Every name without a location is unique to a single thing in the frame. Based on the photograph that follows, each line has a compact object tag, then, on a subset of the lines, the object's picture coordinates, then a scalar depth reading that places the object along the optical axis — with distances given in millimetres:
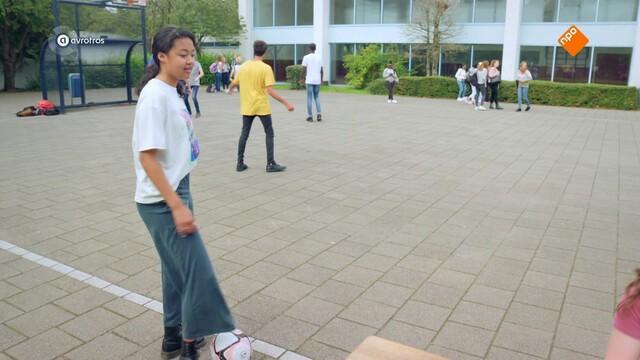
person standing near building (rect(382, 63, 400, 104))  20578
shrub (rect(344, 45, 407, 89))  27328
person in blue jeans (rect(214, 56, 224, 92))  25203
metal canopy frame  15570
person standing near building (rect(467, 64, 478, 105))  19031
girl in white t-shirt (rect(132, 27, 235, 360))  2701
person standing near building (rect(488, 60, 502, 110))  18203
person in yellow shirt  7930
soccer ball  3039
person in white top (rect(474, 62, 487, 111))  18188
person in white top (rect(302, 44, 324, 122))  13844
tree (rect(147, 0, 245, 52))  30375
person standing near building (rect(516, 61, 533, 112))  17650
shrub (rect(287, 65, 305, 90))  27969
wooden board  2428
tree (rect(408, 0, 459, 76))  25734
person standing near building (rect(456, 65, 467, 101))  21234
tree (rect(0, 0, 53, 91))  23578
